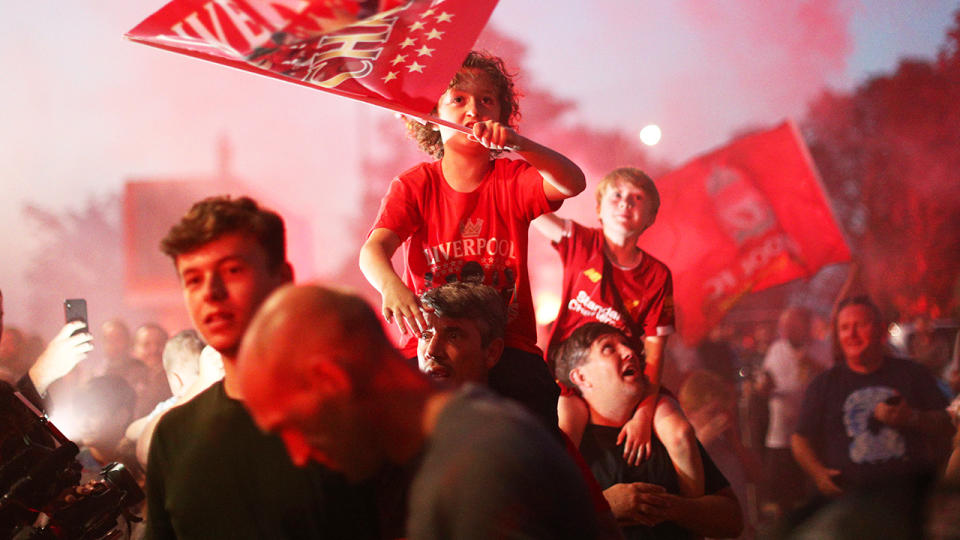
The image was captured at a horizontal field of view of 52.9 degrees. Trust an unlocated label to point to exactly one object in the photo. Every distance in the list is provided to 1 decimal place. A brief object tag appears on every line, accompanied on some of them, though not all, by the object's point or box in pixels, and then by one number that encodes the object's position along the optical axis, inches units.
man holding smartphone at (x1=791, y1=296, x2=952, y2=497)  205.8
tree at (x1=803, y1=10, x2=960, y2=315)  383.9
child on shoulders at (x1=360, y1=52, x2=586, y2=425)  135.7
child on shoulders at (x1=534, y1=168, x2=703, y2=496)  167.9
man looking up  158.9
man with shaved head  64.6
